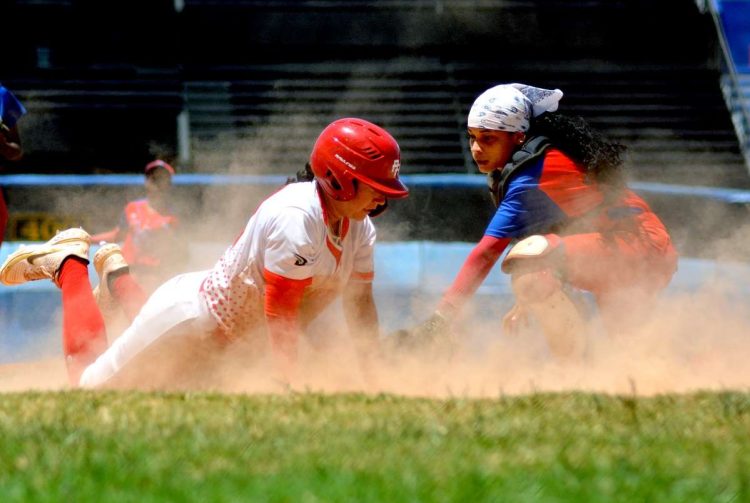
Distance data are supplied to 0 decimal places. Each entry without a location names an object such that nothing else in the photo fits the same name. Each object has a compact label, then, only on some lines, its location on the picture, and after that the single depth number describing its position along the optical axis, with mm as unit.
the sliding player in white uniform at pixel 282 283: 10406
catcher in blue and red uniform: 12477
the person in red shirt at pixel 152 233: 20092
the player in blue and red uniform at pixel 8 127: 15891
